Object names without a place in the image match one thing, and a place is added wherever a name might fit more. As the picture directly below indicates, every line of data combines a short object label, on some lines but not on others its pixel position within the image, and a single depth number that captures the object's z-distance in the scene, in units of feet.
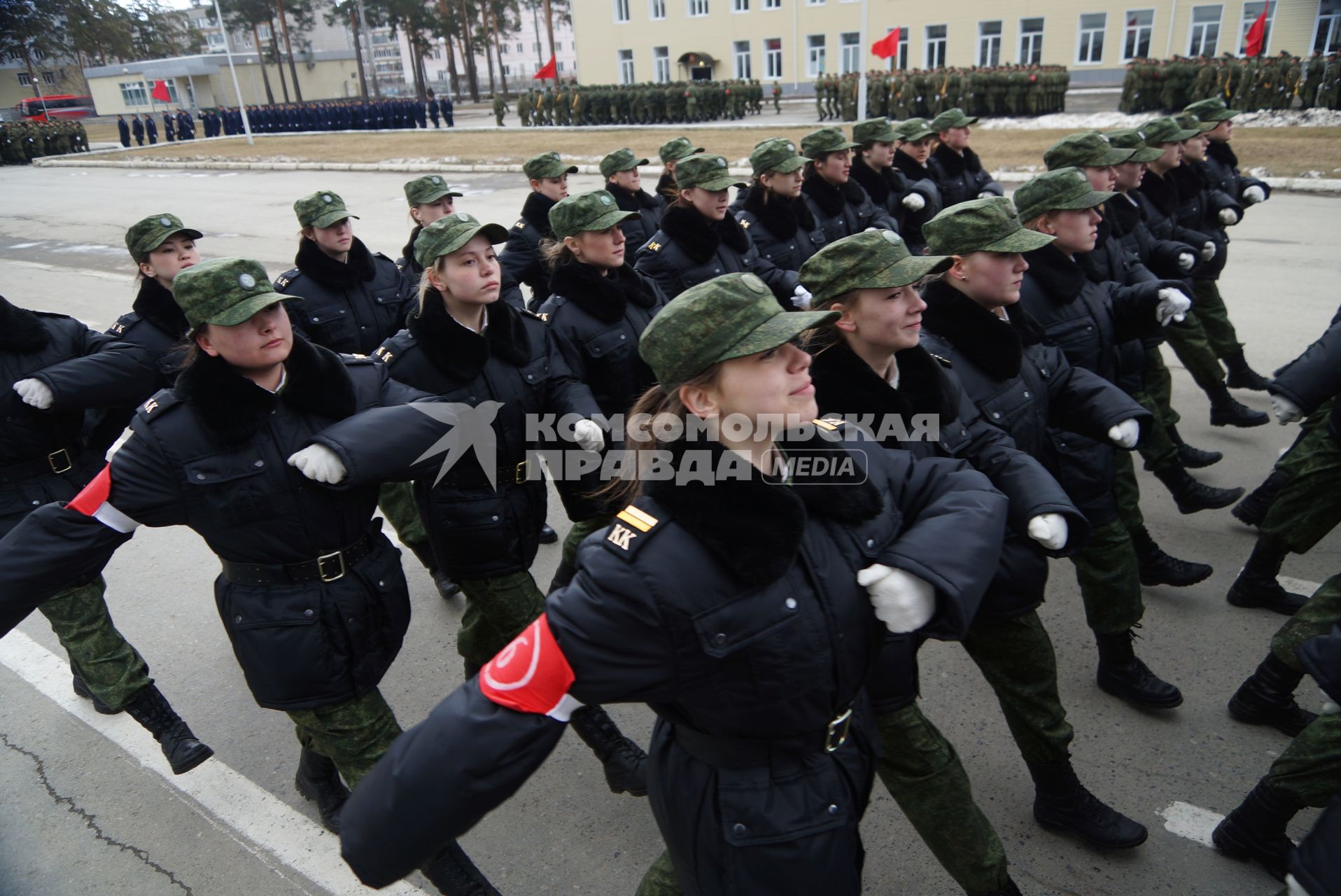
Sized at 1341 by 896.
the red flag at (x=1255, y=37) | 69.59
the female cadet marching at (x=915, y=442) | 8.86
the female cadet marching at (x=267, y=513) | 8.96
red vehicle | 180.75
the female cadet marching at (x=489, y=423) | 11.87
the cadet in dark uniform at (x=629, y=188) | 25.08
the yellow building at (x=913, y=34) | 111.55
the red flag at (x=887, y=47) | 71.41
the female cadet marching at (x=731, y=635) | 5.66
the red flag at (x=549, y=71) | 91.50
